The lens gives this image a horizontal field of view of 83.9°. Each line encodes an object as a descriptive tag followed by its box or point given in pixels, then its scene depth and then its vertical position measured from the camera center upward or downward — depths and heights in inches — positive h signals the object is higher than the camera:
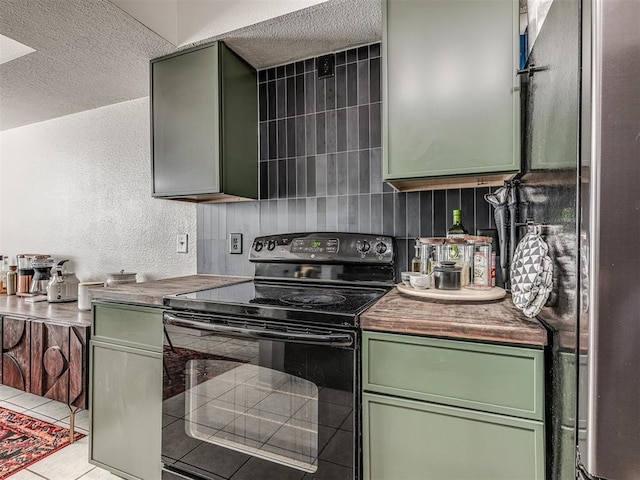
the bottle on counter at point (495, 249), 60.7 -3.0
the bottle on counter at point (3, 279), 117.4 -14.6
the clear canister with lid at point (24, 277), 113.0 -13.4
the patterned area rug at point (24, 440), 71.1 -45.3
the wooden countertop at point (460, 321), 37.4 -10.1
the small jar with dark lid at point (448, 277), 53.1 -6.8
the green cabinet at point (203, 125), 72.5 +23.2
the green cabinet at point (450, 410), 37.3 -19.9
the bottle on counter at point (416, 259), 65.0 -5.0
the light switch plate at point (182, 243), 94.1 -2.4
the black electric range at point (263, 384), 44.4 -21.0
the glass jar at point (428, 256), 60.9 -4.2
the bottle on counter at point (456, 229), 61.2 +0.5
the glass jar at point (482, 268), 55.4 -5.7
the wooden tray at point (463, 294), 49.0 -8.8
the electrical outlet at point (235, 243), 85.2 -2.3
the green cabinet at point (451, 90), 50.7 +21.3
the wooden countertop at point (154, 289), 60.4 -10.5
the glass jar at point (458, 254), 57.0 -3.7
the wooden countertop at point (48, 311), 80.0 -19.1
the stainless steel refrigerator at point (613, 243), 22.0 -0.8
